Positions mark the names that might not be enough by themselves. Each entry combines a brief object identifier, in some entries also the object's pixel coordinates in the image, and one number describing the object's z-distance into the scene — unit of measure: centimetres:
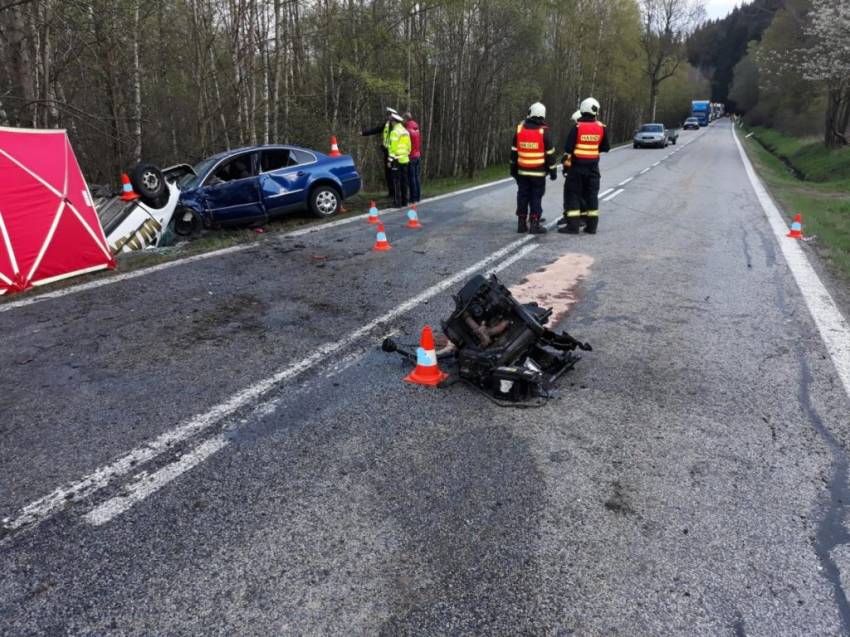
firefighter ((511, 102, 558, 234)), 852
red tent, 612
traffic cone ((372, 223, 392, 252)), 789
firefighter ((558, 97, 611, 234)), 858
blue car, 905
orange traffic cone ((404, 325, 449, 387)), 399
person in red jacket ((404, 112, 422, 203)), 1172
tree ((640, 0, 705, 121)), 5719
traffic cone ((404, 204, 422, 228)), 942
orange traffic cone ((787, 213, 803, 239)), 880
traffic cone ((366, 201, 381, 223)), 981
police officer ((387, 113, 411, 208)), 1115
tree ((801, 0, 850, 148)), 2134
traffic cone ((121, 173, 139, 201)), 805
